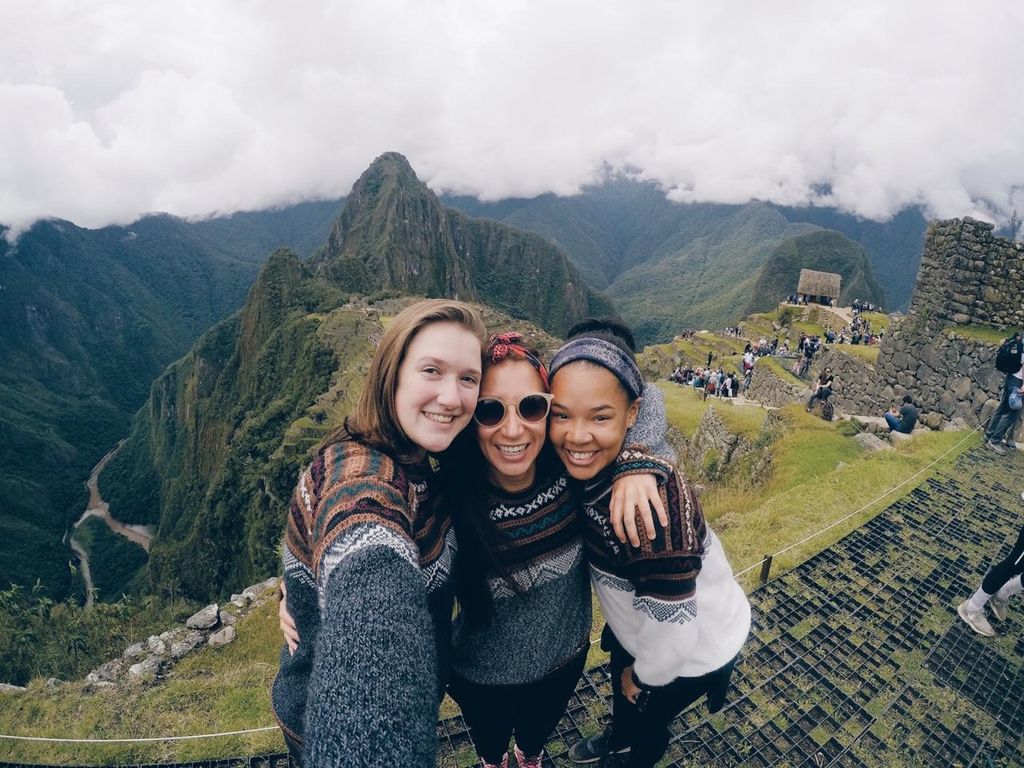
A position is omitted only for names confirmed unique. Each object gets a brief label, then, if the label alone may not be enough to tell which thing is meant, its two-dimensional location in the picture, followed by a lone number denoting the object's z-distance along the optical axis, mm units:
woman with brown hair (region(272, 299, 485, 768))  1240
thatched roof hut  49988
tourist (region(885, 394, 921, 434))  10125
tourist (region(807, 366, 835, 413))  11492
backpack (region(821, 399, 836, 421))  11086
